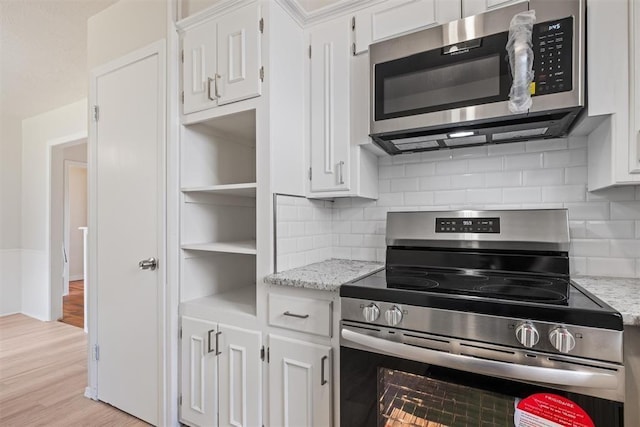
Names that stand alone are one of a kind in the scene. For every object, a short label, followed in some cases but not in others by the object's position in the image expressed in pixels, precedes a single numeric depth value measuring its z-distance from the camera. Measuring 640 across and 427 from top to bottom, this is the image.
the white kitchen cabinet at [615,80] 1.12
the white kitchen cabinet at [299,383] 1.30
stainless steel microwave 1.15
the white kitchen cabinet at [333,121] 1.63
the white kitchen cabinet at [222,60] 1.55
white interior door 1.82
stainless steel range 0.86
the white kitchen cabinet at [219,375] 1.49
